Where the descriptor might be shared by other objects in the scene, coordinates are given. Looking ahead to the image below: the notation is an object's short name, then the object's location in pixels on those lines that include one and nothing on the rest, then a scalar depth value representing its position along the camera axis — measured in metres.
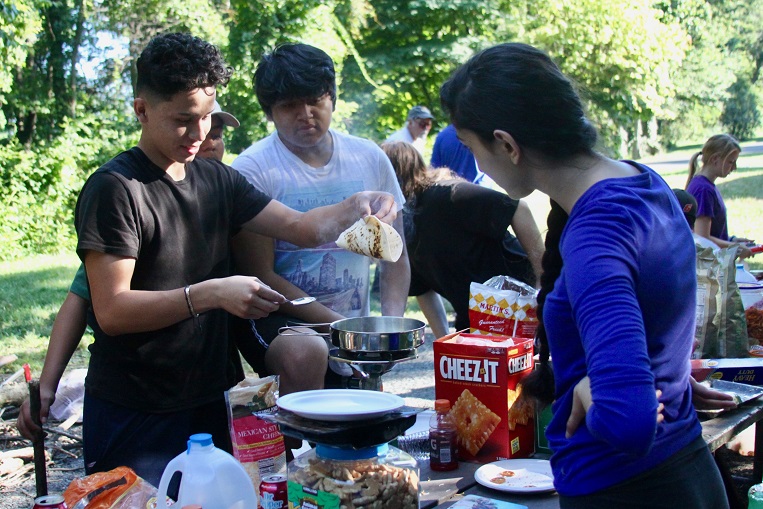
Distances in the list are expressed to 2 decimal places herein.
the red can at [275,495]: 1.94
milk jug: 1.72
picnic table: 2.09
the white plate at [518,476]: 2.12
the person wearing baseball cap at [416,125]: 9.48
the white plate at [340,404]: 1.70
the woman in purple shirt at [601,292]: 1.25
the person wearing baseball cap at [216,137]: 3.38
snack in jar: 1.71
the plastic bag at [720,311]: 3.35
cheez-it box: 2.38
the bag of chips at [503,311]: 2.73
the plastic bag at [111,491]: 1.98
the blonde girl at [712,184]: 6.12
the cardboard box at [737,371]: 3.03
